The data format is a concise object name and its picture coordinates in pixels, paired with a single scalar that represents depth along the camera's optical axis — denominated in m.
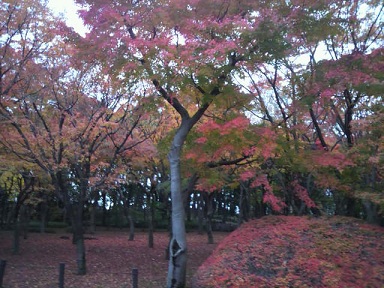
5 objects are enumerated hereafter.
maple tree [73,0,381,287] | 10.95
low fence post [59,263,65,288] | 11.48
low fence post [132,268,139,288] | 10.95
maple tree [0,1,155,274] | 14.18
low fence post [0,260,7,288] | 11.58
